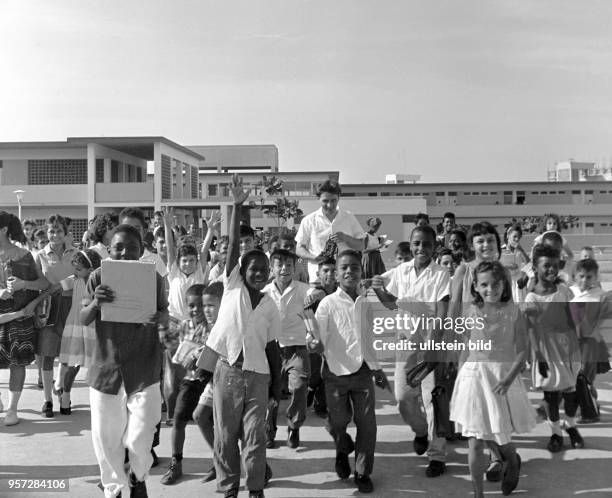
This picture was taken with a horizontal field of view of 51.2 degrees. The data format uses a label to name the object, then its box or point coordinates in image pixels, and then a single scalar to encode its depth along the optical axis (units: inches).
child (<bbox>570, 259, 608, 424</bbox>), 210.1
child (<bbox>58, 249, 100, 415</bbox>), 234.7
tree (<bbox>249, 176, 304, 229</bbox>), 1387.8
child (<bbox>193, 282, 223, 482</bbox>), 172.6
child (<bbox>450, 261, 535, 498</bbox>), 152.3
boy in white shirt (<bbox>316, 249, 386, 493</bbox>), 169.8
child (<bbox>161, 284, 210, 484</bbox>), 174.6
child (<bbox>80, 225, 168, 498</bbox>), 148.2
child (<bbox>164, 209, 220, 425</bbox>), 195.3
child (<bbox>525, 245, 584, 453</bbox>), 193.9
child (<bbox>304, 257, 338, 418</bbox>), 208.4
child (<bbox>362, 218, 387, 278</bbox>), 424.3
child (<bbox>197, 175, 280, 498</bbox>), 151.6
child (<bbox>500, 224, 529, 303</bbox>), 260.5
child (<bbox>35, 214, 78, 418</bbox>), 239.9
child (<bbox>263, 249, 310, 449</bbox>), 201.9
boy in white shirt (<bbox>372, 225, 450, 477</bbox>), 184.4
